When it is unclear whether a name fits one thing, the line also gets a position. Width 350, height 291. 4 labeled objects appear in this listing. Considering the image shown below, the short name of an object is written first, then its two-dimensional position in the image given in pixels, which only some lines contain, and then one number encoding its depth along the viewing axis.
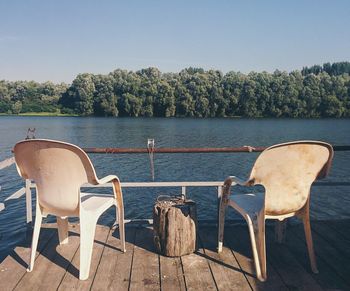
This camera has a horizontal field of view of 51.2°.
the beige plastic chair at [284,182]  2.94
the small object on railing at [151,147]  4.26
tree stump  3.45
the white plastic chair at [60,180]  2.93
